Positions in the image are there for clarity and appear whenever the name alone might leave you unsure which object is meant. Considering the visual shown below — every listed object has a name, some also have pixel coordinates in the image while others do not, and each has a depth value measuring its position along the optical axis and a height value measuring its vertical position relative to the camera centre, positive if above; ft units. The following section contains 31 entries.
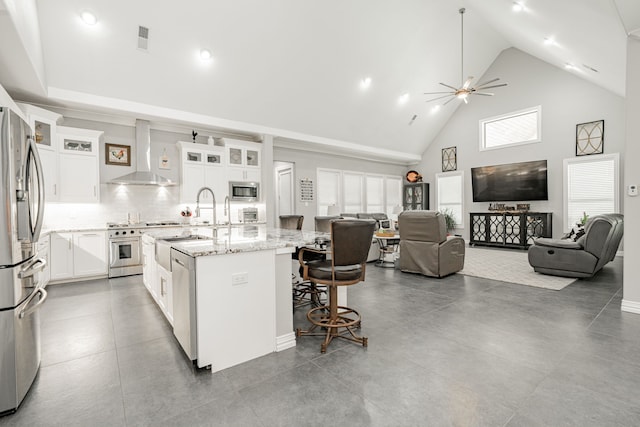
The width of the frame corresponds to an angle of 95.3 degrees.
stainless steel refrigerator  5.58 -0.87
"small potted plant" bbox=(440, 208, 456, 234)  31.27 -1.18
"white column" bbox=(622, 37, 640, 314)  10.11 +0.96
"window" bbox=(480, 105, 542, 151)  26.40 +7.55
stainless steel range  16.61 -1.99
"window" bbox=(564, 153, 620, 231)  22.24 +1.61
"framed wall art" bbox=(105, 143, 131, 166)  18.07 +3.74
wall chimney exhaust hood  18.10 +3.82
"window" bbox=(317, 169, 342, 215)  28.12 +2.20
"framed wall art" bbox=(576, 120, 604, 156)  22.71 +5.49
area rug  14.49 -3.67
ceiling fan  19.43 +12.54
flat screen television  25.67 +2.43
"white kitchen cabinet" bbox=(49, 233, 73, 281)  15.07 -2.14
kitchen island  6.73 -2.14
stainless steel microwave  21.20 +1.55
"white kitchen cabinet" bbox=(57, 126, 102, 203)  15.71 +2.73
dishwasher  6.68 -2.14
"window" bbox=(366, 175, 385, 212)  32.40 +1.92
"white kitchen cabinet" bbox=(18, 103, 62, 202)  14.28 +3.82
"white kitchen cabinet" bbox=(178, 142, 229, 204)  19.54 +2.84
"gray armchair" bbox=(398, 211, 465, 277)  15.52 -2.02
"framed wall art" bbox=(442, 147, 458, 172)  31.74 +5.48
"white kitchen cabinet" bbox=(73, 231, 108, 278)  15.72 -2.17
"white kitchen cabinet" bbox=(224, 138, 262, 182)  21.15 +3.88
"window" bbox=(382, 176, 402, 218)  34.12 +2.18
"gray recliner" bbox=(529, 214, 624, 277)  14.15 -2.26
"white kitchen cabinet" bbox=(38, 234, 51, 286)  13.29 -1.69
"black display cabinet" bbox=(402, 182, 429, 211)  33.22 +1.58
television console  24.84 -1.79
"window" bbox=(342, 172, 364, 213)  30.22 +1.94
